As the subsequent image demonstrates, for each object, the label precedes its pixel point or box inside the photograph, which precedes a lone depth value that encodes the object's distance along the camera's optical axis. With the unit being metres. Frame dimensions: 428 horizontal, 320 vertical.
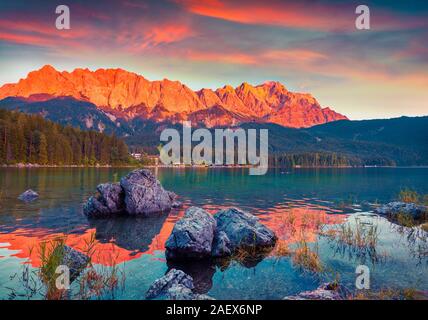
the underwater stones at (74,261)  14.09
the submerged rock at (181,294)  10.82
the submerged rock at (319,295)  11.34
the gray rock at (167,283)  12.38
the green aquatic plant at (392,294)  12.37
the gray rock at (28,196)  40.03
